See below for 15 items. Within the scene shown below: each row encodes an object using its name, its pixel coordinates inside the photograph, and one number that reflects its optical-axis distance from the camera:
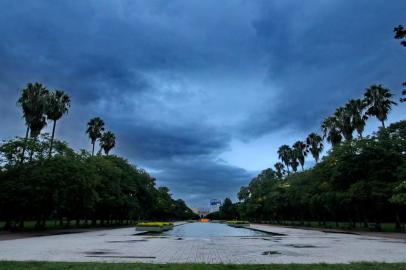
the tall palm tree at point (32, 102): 39.22
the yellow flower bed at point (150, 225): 41.19
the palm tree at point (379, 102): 41.91
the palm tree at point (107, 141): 67.62
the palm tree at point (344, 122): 49.16
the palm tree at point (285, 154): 89.12
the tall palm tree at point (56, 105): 41.88
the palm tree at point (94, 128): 60.88
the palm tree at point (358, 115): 47.31
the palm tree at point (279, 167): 105.01
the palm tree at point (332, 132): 53.95
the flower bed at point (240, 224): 63.98
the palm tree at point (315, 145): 71.31
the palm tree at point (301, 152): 81.06
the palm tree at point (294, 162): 85.46
